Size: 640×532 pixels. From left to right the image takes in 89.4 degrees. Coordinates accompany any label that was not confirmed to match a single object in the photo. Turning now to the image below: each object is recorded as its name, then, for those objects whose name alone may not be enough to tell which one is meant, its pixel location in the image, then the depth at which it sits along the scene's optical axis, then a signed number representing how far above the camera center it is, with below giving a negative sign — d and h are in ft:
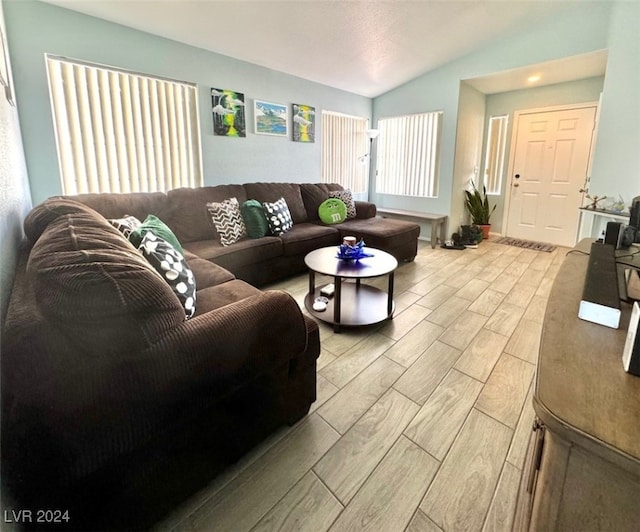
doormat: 15.25 -2.62
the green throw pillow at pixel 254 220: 10.23 -1.02
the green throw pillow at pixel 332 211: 12.79 -0.90
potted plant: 16.74 -1.01
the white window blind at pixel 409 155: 15.72 +1.70
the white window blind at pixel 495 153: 16.88 +1.88
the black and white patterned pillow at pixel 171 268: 4.51 -1.14
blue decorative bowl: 8.25 -1.61
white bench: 15.11 -1.36
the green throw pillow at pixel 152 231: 5.12 -0.78
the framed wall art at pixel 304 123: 13.73 +2.74
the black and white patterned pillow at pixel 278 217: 10.60 -0.97
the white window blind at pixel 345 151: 15.57 +1.84
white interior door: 14.74 +0.83
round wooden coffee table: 7.46 -2.88
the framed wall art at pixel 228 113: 11.16 +2.55
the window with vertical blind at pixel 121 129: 8.55 +1.63
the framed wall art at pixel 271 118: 12.33 +2.65
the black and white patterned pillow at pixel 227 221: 9.64 -1.01
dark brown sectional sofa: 2.50 -1.71
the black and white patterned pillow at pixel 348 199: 13.84 -0.47
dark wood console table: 1.79 -1.35
